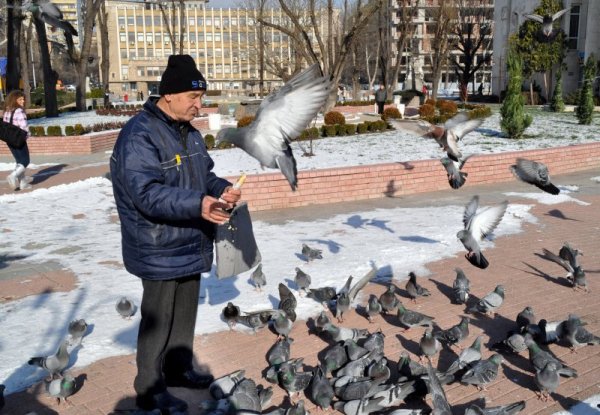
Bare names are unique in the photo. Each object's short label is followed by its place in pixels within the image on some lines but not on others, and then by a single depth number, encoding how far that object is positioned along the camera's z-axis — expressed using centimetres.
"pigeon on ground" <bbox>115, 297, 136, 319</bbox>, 462
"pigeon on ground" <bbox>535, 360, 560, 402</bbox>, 346
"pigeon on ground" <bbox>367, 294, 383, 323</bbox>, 465
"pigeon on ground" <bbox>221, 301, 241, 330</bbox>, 445
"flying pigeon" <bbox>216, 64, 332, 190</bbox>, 354
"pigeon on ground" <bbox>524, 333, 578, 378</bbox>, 360
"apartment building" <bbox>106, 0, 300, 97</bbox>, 9438
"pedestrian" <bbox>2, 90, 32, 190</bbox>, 995
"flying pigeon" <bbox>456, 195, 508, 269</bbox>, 553
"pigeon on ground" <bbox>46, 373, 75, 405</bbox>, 342
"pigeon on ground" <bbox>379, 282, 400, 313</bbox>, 474
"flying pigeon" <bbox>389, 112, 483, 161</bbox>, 674
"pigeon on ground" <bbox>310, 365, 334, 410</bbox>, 336
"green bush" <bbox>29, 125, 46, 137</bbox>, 1662
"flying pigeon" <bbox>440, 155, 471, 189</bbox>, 695
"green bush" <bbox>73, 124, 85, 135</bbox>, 1675
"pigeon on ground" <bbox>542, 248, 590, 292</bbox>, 540
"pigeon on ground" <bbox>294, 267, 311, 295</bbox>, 522
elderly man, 273
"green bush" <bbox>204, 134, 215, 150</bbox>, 1466
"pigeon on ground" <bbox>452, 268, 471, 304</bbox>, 504
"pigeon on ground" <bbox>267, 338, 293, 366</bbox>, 380
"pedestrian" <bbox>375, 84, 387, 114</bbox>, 2639
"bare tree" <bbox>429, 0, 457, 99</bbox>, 3441
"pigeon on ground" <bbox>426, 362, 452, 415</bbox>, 304
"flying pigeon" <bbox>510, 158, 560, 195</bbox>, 648
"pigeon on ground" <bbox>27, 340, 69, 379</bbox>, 362
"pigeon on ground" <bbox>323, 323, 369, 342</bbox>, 412
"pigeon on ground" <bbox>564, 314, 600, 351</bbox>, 404
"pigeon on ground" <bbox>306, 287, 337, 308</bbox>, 497
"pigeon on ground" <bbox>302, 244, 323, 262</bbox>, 627
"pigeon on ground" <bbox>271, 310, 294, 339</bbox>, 425
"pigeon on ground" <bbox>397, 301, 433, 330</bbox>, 445
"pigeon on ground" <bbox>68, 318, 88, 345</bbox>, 414
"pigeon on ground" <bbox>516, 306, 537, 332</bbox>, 437
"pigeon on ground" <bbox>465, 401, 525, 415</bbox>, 305
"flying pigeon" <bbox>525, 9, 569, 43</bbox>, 1793
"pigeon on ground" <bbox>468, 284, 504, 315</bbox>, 476
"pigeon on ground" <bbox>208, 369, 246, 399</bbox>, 335
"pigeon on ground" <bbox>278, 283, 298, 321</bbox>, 457
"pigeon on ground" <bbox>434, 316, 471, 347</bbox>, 416
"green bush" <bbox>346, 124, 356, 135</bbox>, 1748
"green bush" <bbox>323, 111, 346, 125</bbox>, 1889
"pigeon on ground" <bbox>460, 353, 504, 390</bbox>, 354
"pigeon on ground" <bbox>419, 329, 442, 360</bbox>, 394
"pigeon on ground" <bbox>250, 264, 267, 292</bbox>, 537
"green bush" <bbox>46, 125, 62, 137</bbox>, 1642
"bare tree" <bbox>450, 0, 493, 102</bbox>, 4553
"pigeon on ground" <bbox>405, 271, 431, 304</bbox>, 511
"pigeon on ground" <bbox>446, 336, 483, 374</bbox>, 368
